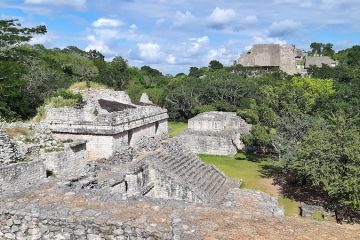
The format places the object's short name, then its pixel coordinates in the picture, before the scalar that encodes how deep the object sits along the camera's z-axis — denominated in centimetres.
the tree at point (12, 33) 2597
